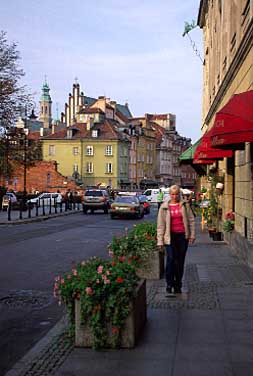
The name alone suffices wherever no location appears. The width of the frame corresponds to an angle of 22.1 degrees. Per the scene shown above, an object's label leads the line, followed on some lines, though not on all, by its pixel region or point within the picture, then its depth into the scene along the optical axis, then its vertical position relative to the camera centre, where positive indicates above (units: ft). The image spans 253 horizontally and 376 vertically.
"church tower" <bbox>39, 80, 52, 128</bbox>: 550.03 +64.99
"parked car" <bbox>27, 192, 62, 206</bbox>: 193.90 -5.27
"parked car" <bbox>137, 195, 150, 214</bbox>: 158.76 -5.88
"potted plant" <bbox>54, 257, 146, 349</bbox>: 22.59 -4.43
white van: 233.82 -4.86
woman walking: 33.42 -2.56
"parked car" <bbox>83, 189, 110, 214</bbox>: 162.71 -5.06
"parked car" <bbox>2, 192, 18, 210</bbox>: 179.01 -5.87
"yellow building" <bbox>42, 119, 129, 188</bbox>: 333.62 +14.71
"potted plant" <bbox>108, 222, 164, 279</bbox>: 38.47 -4.28
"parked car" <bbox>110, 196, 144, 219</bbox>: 134.51 -5.58
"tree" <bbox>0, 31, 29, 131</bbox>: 145.38 +20.66
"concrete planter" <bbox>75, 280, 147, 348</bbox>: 22.80 -5.33
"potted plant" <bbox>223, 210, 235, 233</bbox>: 60.64 -3.84
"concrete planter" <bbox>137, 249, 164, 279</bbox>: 40.27 -5.41
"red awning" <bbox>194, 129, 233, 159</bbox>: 59.88 +2.82
